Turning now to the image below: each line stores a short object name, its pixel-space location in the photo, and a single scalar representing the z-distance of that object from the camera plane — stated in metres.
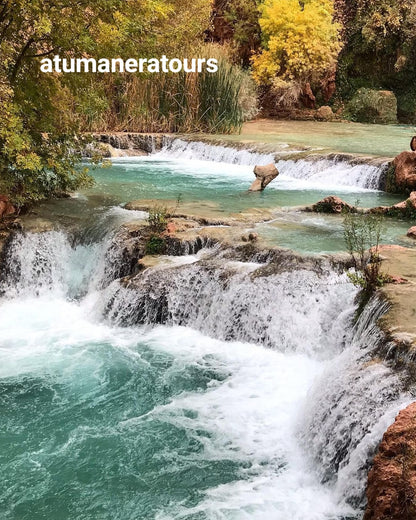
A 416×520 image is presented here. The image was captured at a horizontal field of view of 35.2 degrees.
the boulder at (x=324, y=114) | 23.45
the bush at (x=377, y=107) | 23.27
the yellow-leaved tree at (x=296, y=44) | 22.89
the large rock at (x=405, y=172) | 11.52
